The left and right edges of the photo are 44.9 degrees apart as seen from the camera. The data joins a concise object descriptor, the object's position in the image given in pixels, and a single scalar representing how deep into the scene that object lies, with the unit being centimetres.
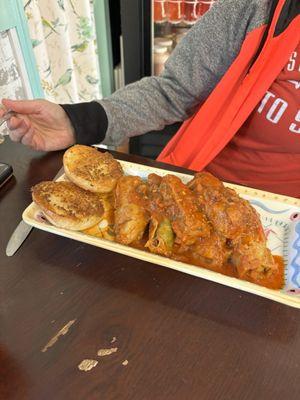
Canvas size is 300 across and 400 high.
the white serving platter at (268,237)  58
